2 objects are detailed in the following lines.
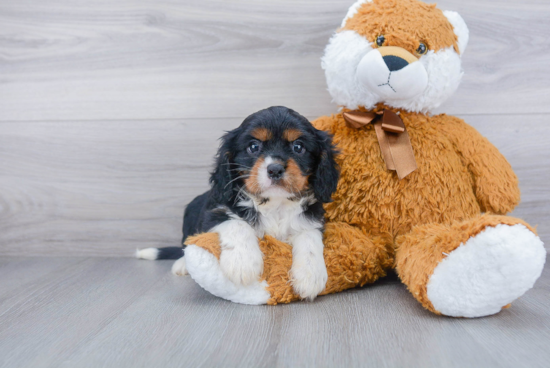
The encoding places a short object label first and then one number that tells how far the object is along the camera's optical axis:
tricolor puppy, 0.54
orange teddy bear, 0.55
